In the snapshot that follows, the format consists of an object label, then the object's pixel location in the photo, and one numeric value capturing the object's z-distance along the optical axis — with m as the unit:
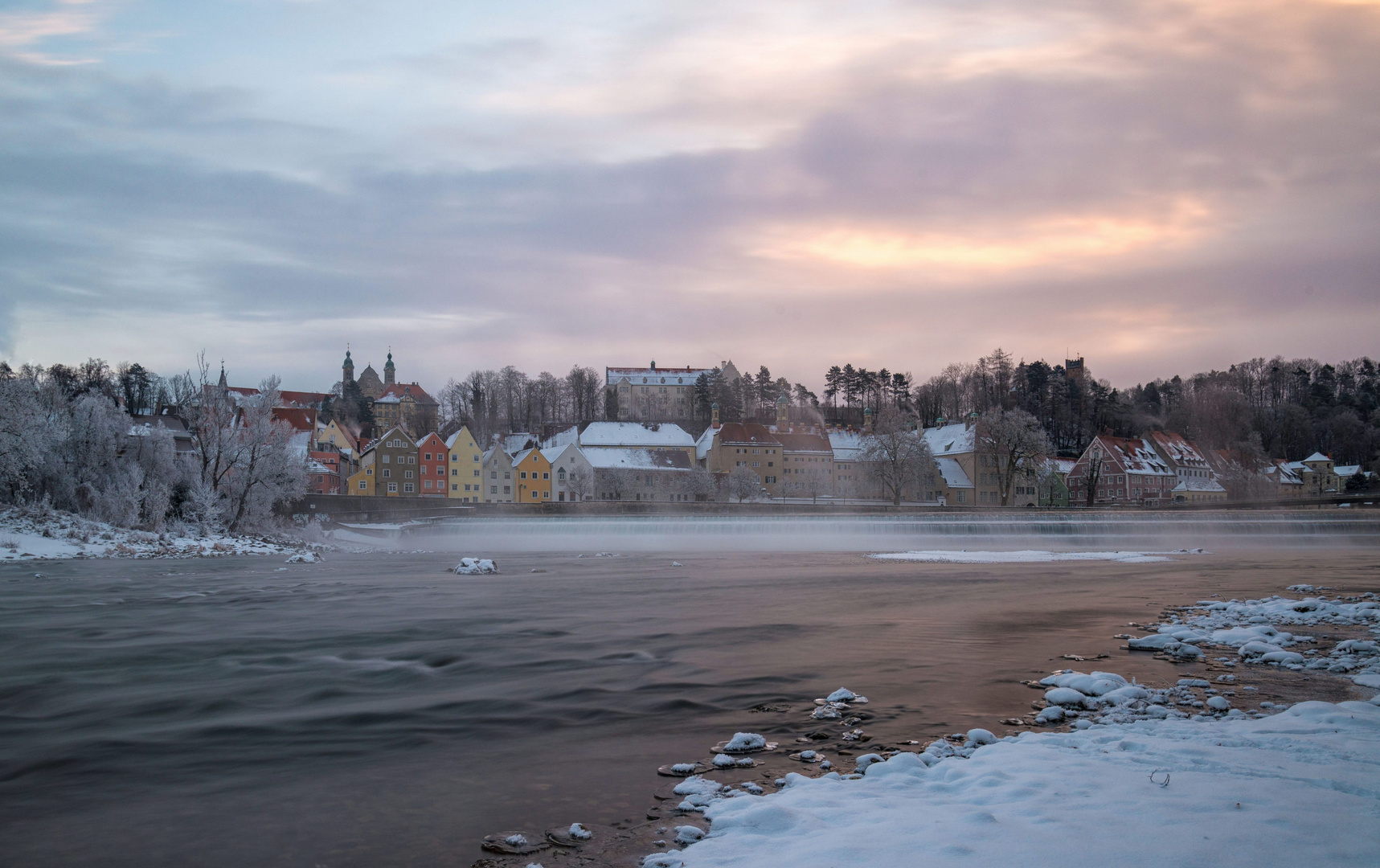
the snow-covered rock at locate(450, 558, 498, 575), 28.69
